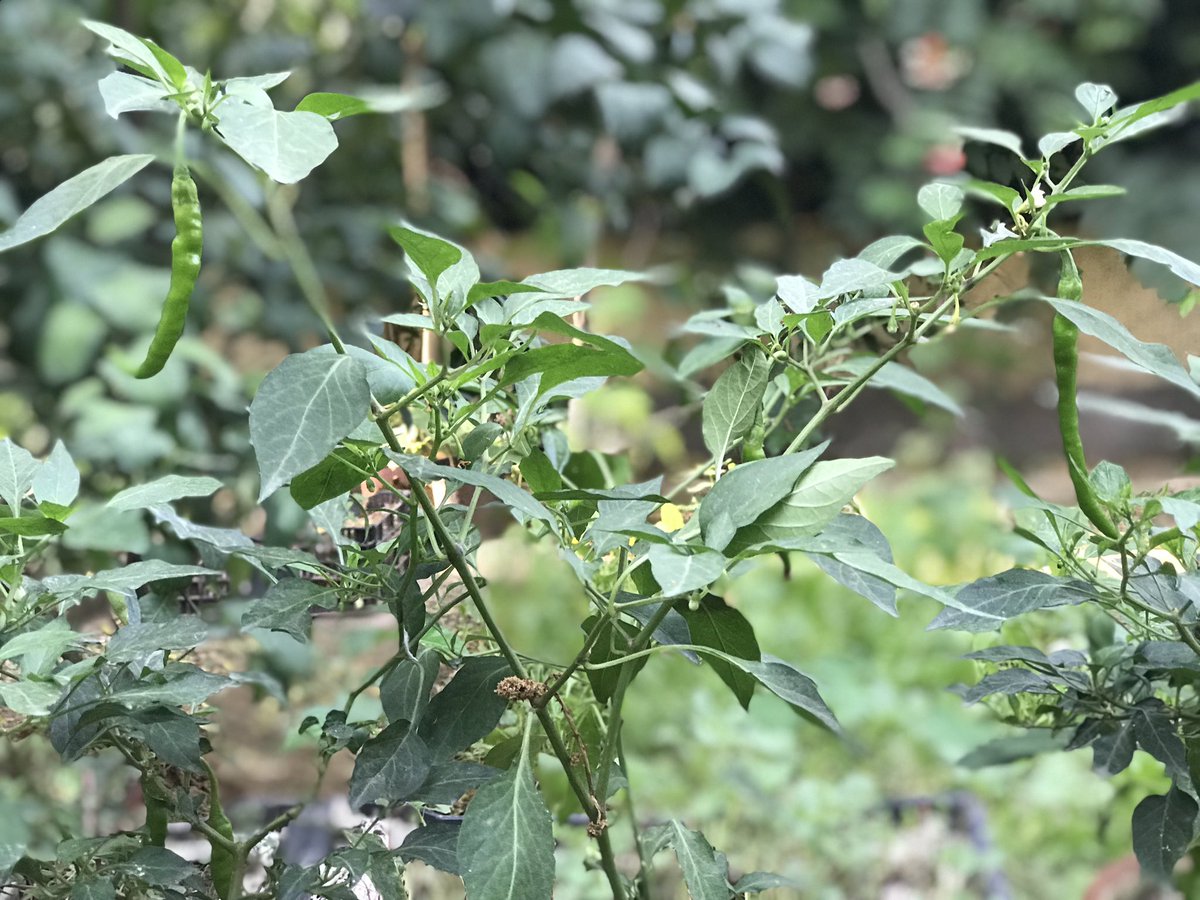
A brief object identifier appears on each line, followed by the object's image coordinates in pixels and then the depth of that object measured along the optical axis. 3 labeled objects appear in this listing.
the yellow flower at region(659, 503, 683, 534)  0.64
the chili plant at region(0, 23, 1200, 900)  0.44
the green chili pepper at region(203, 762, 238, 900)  0.56
